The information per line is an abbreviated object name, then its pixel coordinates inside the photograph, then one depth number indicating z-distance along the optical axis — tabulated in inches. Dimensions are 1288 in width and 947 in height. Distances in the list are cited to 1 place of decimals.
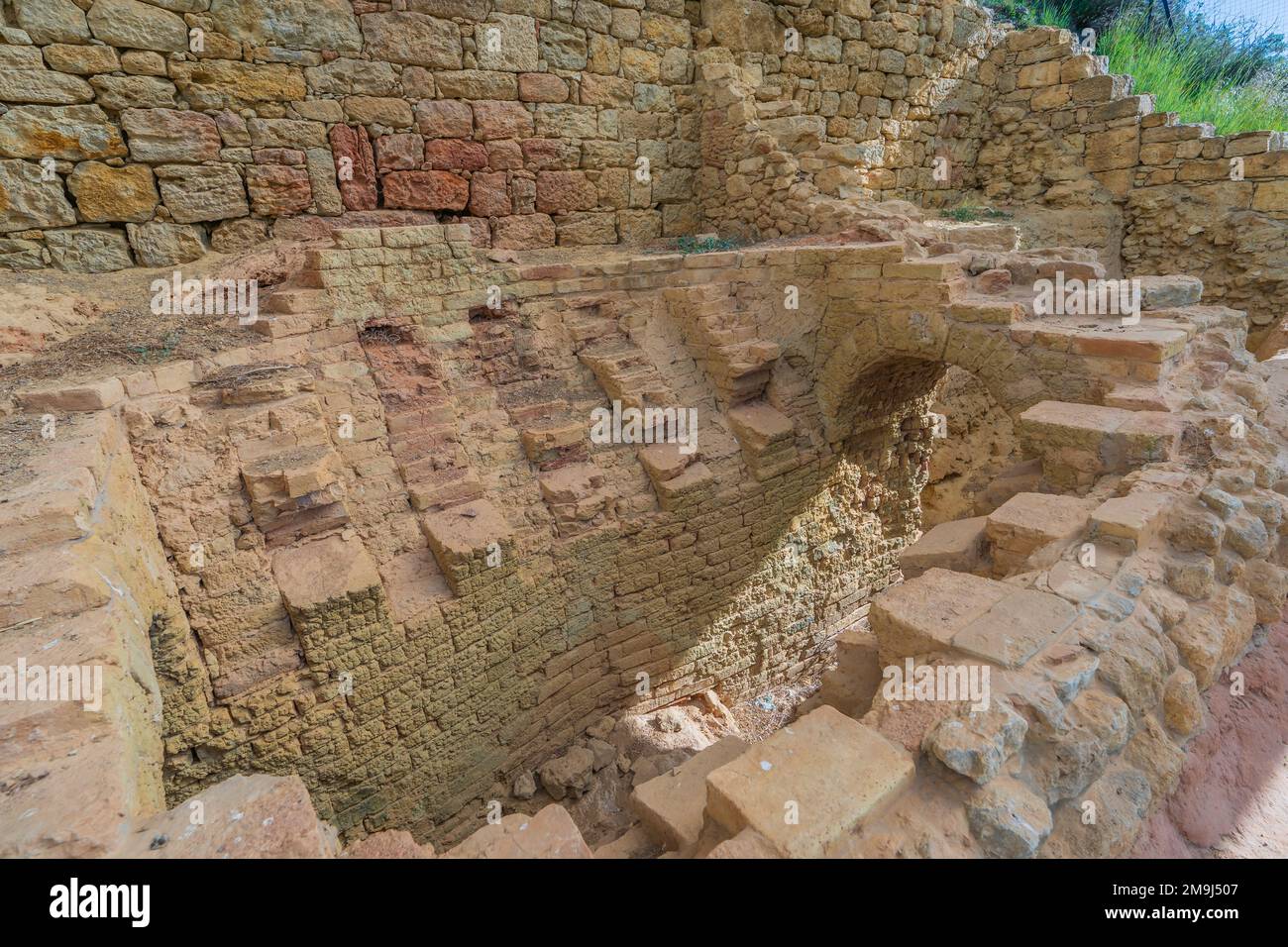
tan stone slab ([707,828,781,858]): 73.9
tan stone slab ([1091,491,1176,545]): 115.6
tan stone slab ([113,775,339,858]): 69.5
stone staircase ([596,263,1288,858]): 78.7
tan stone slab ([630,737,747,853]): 103.0
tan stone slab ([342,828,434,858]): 92.5
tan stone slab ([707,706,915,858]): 75.8
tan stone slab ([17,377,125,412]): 139.6
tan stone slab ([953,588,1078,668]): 95.2
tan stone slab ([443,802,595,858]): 91.1
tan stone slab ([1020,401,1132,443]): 153.4
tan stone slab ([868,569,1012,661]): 103.3
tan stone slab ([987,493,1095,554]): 126.1
